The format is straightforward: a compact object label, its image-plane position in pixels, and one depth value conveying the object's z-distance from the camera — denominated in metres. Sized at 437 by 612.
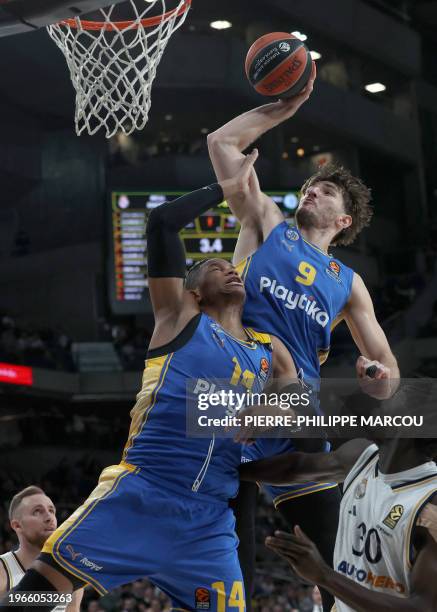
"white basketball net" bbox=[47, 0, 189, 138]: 5.63
